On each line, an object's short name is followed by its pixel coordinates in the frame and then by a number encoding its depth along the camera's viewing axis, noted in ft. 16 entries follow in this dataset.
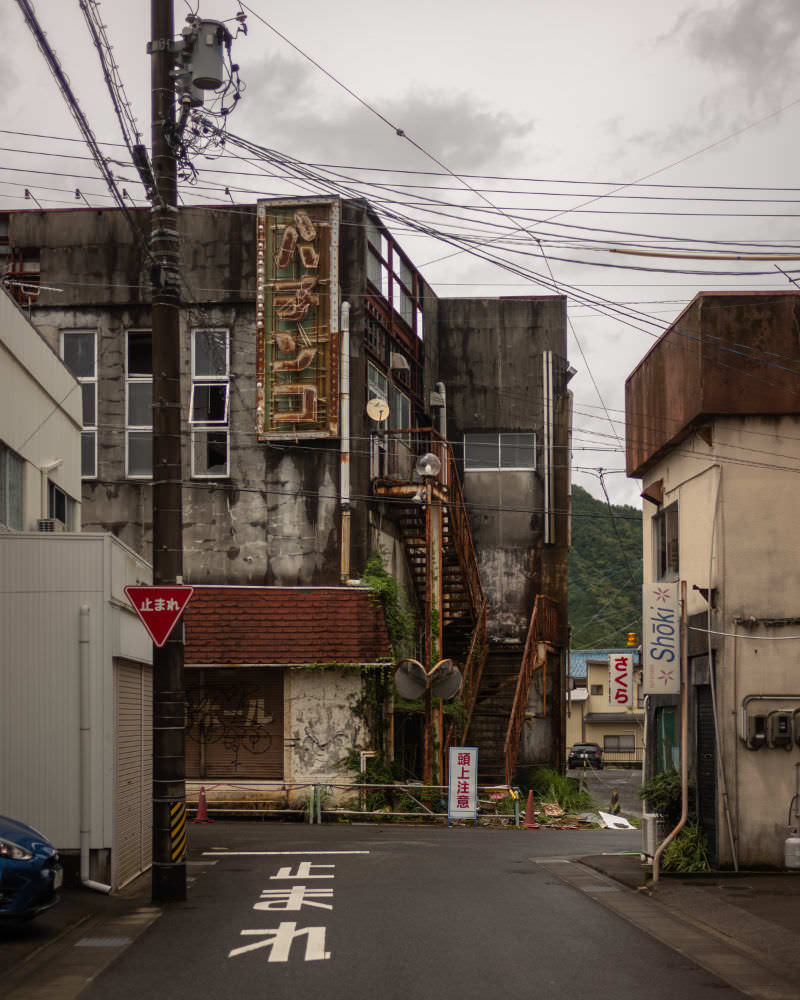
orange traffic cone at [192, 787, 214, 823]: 88.94
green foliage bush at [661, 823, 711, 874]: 56.39
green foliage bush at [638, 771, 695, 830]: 59.26
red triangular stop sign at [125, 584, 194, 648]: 48.14
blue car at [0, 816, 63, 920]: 39.01
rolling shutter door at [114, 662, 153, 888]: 53.26
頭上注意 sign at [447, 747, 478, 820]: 86.17
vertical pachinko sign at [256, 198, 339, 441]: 97.86
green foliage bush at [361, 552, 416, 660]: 95.91
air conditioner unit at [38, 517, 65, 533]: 68.03
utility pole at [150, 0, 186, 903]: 48.91
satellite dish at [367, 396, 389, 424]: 97.00
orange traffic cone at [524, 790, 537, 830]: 88.79
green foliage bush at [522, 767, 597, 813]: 103.76
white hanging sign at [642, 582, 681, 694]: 56.95
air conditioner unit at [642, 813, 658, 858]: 57.99
